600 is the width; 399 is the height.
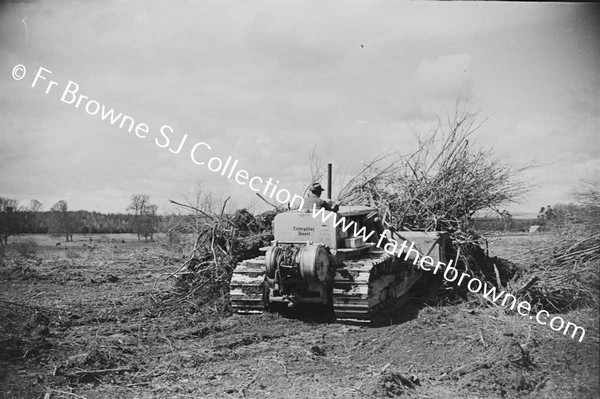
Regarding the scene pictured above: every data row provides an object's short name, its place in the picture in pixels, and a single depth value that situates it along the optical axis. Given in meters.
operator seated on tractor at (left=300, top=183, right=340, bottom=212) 9.67
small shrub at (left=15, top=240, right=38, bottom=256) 20.14
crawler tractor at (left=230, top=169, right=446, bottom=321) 8.66
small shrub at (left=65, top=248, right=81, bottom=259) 21.16
